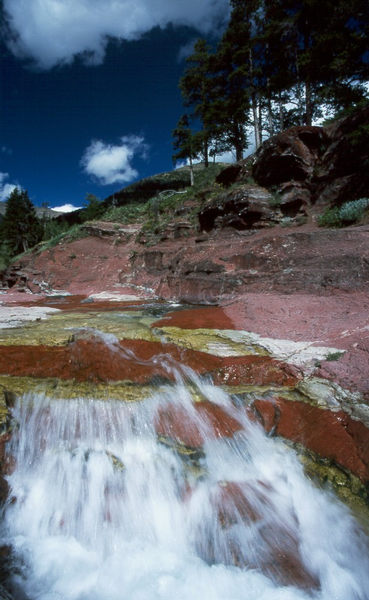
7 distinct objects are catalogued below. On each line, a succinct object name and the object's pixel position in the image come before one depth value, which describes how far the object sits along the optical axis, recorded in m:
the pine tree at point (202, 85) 21.05
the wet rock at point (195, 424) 2.17
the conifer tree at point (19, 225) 32.62
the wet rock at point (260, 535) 1.59
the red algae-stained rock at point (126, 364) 2.48
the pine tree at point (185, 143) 22.55
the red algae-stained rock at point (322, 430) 1.80
